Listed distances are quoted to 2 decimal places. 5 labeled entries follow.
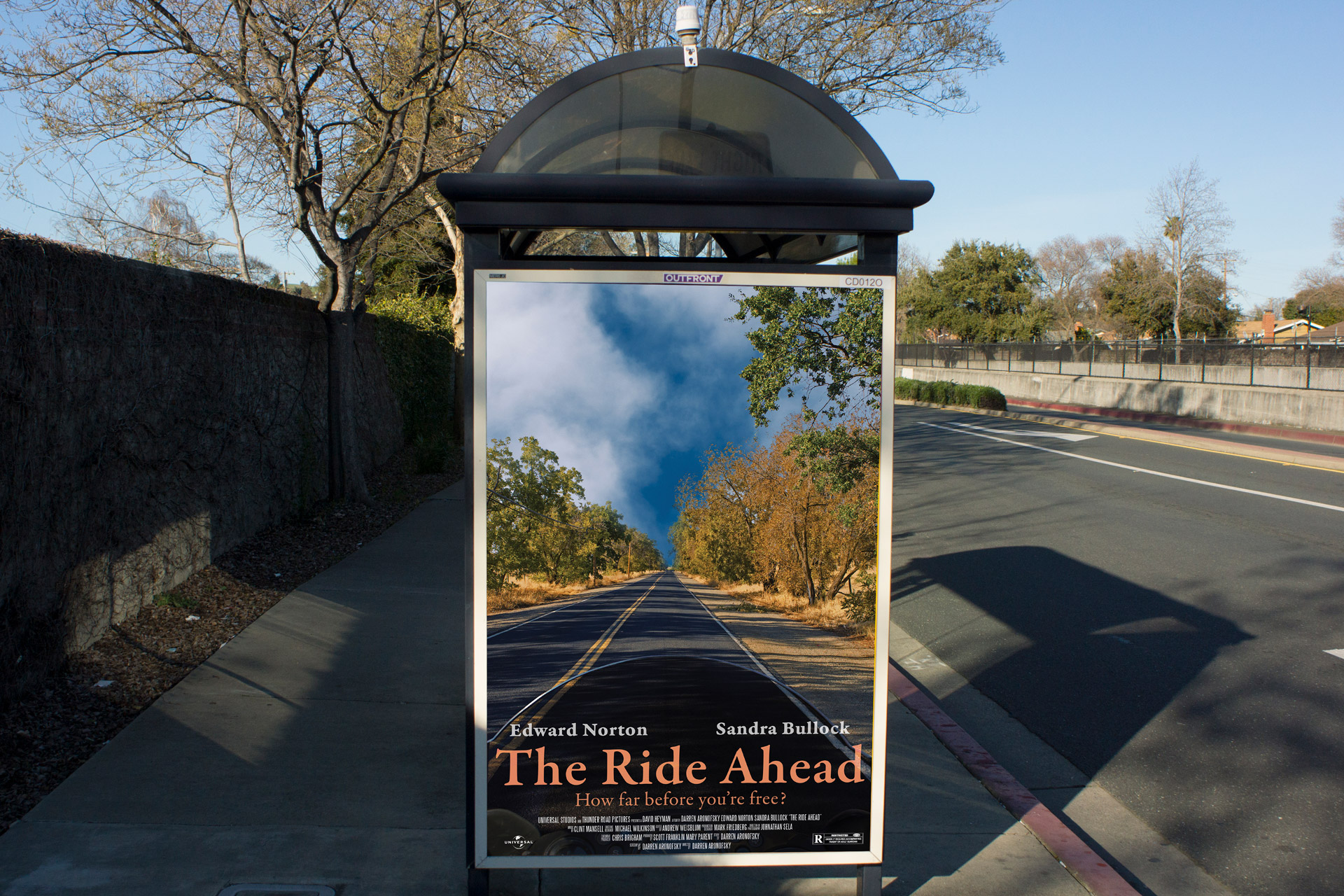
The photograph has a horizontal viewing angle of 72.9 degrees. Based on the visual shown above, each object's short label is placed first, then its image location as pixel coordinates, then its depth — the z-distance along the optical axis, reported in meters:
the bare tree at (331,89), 9.16
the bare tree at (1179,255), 50.66
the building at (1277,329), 74.25
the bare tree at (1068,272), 93.69
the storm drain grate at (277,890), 3.28
